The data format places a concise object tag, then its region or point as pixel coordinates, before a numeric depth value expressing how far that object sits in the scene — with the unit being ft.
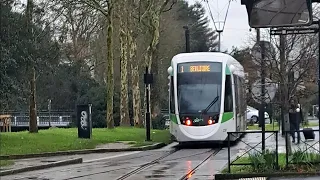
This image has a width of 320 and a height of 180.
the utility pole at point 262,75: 79.30
